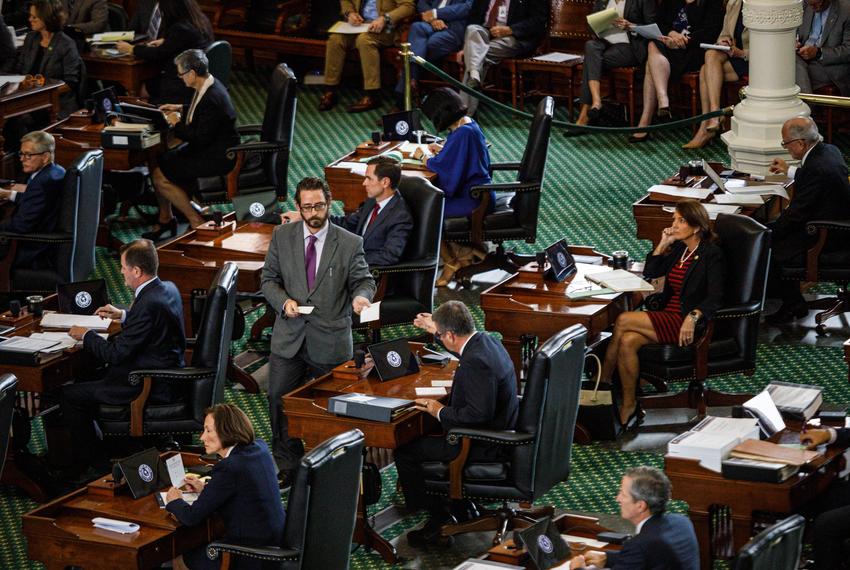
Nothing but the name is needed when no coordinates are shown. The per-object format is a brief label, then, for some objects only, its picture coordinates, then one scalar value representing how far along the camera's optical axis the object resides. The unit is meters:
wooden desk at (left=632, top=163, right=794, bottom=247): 17.12
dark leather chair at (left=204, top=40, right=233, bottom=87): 23.12
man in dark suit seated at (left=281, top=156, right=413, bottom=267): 16.08
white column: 20.19
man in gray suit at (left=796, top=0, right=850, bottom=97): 22.59
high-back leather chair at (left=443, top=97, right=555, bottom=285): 18.42
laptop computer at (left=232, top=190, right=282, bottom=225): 17.16
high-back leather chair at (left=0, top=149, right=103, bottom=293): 17.37
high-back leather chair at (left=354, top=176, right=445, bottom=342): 16.22
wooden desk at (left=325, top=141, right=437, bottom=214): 18.75
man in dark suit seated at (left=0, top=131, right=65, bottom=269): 17.37
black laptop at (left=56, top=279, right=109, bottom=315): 15.16
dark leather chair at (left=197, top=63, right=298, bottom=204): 20.25
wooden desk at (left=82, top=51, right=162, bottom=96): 24.37
